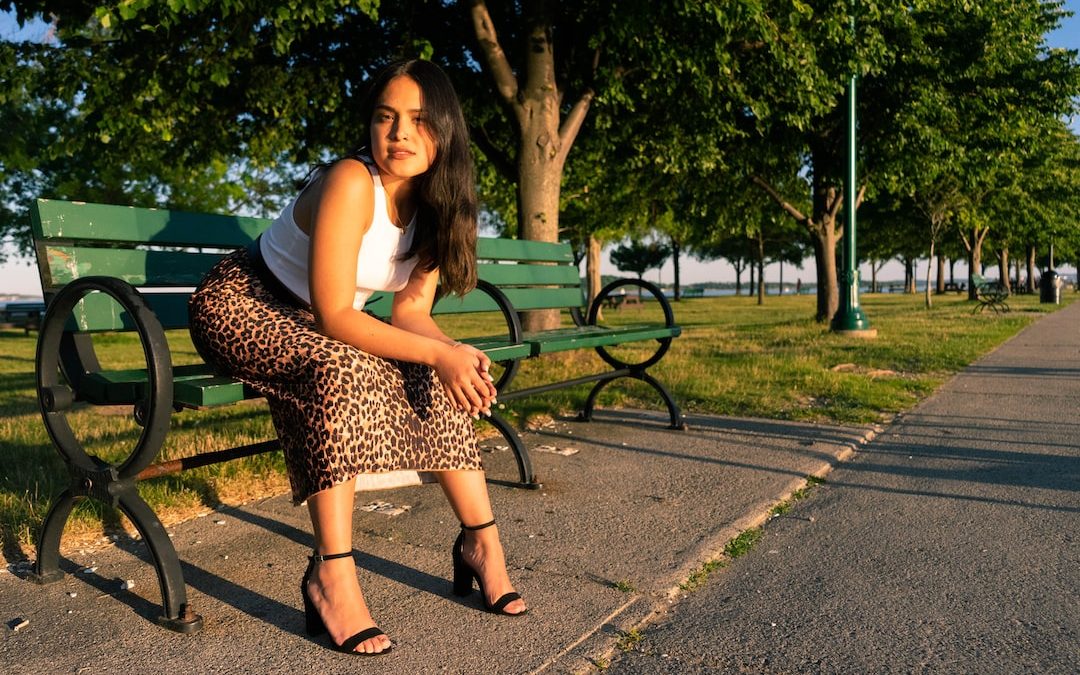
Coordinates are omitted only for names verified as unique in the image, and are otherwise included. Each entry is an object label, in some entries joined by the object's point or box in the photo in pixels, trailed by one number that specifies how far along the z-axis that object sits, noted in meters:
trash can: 27.18
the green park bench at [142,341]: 2.25
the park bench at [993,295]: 21.22
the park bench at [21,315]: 21.61
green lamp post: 11.65
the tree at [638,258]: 59.06
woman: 2.16
